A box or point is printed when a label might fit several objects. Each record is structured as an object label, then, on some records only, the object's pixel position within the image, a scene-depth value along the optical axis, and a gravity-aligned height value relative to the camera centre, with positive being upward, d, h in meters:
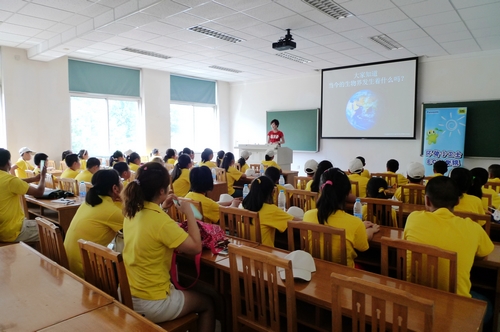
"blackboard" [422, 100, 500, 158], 6.84 +0.31
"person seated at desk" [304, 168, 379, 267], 2.18 -0.48
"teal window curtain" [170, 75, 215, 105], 10.12 +1.68
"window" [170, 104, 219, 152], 10.33 +0.53
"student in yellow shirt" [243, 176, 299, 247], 2.59 -0.52
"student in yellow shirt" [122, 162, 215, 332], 1.78 -0.55
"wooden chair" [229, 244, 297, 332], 1.58 -0.74
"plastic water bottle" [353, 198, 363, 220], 3.06 -0.60
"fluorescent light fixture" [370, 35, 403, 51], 6.16 +1.96
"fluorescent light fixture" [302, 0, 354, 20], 4.57 +1.93
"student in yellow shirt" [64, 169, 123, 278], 2.20 -0.51
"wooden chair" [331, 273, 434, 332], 1.14 -0.60
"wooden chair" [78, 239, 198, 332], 1.61 -0.68
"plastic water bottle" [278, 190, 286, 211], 3.74 -0.64
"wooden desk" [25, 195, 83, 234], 3.78 -0.76
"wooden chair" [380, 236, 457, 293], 1.63 -0.62
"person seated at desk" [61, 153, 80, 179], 5.05 -0.36
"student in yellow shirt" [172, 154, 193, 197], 4.84 -0.49
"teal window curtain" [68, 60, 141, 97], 8.11 +1.64
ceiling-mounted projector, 5.62 +1.68
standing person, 7.87 +0.17
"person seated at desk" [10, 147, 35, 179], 6.32 -0.42
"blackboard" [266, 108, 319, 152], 9.58 +0.45
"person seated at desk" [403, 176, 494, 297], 1.81 -0.49
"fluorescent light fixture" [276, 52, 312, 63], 7.48 +1.99
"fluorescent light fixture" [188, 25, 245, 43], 5.73 +1.97
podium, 7.20 -0.25
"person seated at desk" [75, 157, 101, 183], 4.62 -0.38
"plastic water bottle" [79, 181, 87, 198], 4.23 -0.59
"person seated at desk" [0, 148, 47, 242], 3.07 -0.62
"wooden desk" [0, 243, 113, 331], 1.33 -0.69
